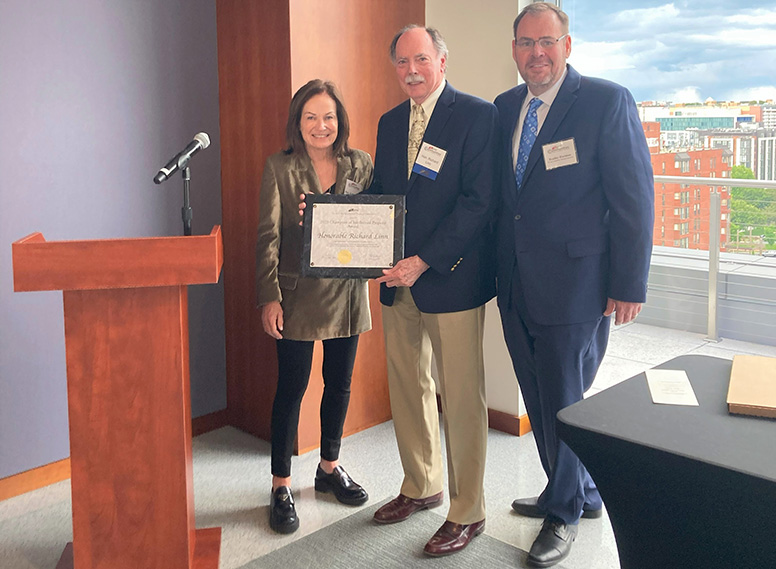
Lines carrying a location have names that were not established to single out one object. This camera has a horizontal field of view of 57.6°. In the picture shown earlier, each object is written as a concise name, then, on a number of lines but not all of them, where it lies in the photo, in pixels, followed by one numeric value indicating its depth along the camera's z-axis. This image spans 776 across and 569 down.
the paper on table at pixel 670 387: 1.56
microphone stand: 2.15
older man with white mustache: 2.41
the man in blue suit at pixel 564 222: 2.33
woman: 2.62
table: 1.28
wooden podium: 2.02
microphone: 2.11
